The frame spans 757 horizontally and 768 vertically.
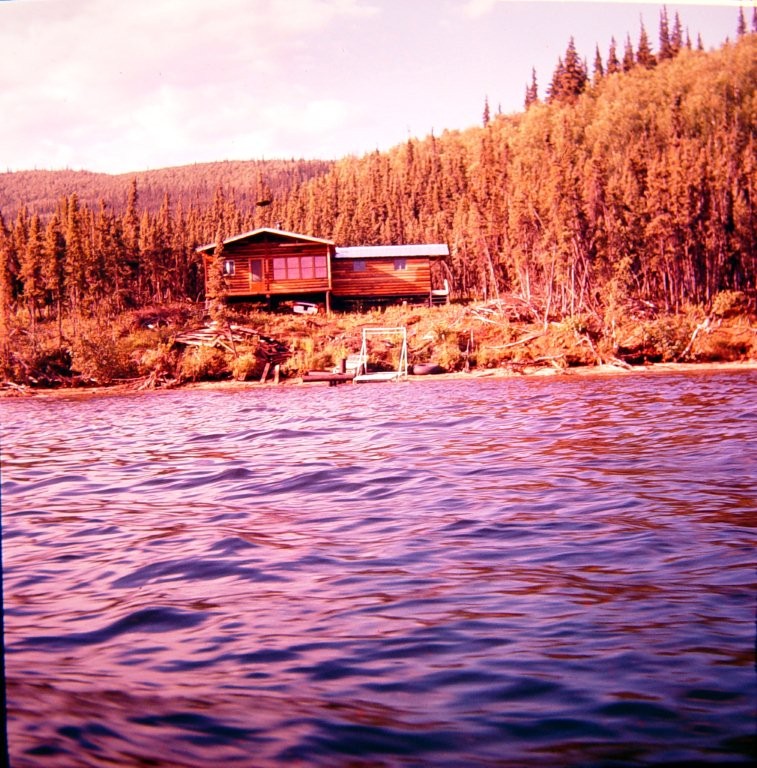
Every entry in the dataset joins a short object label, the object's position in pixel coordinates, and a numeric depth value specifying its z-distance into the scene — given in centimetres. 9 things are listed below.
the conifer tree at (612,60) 12738
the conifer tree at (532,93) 13400
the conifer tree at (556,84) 11544
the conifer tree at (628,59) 12620
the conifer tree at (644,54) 12612
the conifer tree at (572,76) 11000
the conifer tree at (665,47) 12561
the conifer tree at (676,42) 12479
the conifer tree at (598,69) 12400
